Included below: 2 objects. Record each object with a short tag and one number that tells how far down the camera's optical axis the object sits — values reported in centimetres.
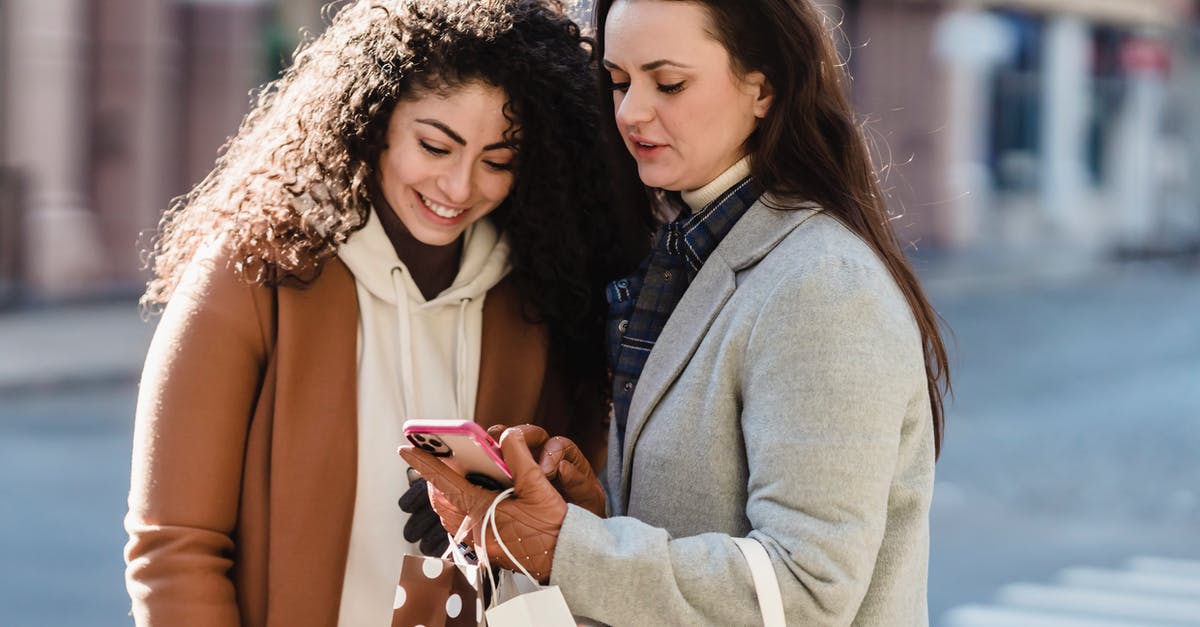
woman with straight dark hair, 212
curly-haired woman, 251
